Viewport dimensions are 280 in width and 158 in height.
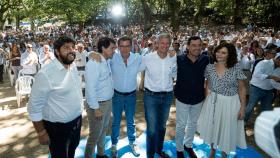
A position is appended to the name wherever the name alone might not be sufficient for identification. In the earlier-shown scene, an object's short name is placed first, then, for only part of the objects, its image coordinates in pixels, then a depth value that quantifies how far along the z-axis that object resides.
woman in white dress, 2.66
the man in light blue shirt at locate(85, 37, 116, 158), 2.51
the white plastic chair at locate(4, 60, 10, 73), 9.48
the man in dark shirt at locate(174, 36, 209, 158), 2.76
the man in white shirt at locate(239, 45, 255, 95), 5.35
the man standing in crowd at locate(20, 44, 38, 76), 6.18
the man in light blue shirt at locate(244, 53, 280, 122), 3.61
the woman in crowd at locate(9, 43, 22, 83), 7.17
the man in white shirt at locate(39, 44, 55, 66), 6.08
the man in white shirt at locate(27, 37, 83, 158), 1.98
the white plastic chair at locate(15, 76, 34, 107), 5.54
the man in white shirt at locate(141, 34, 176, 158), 2.85
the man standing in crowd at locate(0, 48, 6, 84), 7.76
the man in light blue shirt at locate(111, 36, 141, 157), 2.93
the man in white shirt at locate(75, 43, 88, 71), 6.60
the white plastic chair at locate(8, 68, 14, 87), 7.32
